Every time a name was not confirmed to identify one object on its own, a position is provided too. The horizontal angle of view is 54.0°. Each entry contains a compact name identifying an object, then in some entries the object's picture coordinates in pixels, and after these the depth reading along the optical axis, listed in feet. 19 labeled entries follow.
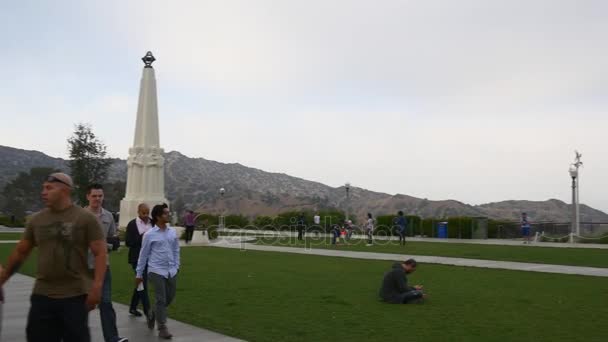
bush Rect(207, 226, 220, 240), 113.29
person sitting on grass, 33.30
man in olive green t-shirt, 14.48
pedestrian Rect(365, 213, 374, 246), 93.68
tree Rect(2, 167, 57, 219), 315.04
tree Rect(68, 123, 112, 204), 187.83
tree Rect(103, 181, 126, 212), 269.64
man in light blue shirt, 23.98
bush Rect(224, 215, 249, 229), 165.68
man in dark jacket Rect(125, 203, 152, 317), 28.76
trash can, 122.52
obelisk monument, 114.01
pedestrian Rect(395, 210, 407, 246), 89.86
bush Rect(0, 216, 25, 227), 163.53
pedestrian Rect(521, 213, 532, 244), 103.26
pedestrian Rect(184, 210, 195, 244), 96.37
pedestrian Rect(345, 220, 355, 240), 112.59
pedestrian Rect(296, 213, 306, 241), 108.79
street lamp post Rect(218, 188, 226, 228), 141.36
